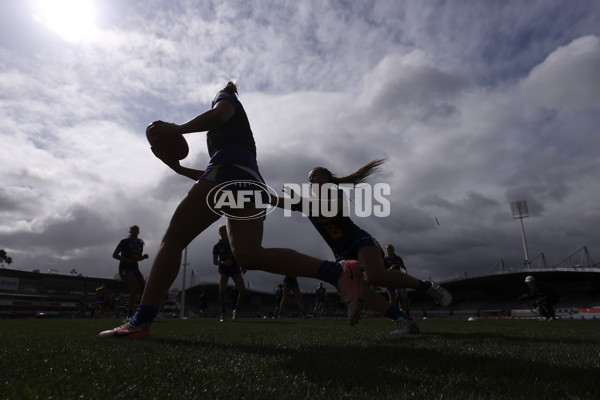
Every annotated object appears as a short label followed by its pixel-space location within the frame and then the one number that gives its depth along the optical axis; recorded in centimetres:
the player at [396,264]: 949
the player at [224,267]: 939
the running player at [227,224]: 276
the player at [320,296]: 2071
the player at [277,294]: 1733
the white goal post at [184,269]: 3872
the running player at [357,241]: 430
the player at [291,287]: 1352
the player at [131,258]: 887
